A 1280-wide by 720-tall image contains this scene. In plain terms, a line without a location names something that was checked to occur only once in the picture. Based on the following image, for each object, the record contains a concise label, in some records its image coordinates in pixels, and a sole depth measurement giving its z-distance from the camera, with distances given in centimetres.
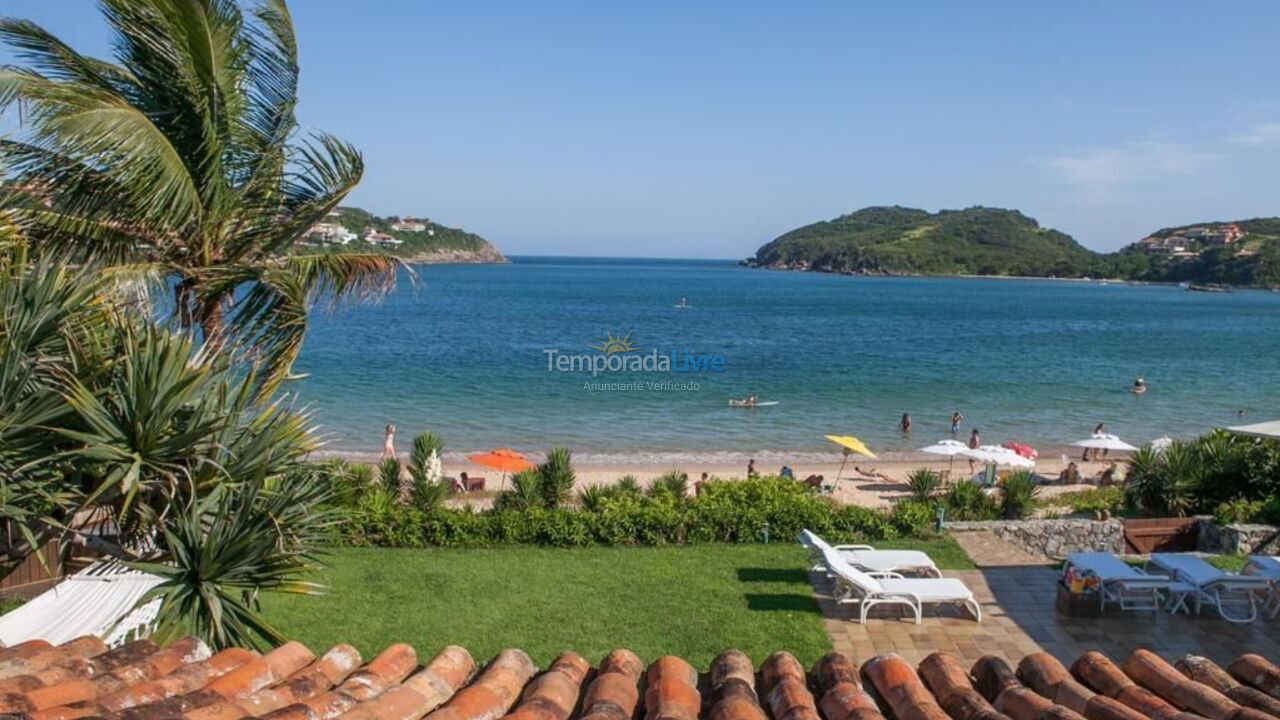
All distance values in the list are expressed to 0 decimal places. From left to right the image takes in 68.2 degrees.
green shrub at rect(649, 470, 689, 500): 1540
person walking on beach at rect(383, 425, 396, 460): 2383
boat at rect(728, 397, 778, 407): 3462
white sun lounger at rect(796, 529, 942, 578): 1073
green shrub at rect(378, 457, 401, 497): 1588
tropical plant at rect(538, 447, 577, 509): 1582
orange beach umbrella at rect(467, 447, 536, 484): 1819
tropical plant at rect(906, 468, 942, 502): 1692
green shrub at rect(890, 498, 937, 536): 1316
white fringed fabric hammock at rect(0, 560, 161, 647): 696
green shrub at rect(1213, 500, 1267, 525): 1331
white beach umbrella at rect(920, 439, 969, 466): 2091
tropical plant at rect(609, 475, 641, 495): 1494
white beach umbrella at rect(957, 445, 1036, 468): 1994
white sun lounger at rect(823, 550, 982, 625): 974
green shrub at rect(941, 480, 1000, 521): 1498
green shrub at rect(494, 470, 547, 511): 1505
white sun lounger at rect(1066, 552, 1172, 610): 1001
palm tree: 641
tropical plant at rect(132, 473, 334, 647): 512
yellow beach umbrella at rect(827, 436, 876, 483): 1952
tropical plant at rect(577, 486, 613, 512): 1405
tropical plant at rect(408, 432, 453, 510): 1462
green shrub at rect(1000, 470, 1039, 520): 1511
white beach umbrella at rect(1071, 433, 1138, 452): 2345
